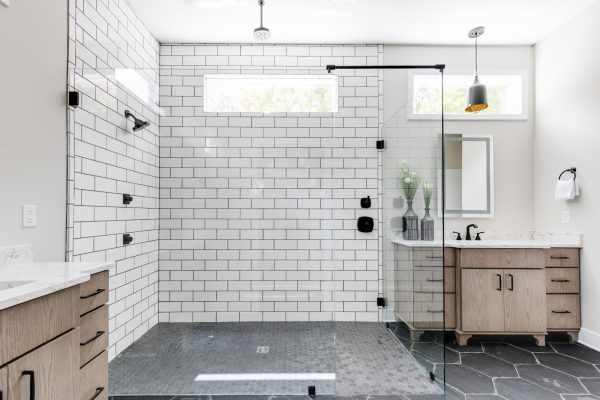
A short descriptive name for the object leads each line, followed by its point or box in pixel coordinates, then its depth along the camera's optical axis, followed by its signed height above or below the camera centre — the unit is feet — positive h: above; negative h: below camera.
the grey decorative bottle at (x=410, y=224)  8.94 -0.49
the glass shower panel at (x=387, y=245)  7.77 -1.11
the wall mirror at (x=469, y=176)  11.79 +0.98
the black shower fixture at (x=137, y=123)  8.64 +1.97
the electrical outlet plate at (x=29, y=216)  6.07 -0.22
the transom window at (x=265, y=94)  8.37 +2.71
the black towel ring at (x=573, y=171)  10.22 +1.01
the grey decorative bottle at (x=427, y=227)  8.25 -0.51
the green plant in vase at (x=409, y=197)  8.81 +0.21
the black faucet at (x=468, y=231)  11.52 -0.83
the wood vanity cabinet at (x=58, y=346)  3.47 -1.64
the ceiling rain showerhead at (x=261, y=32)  9.10 +4.42
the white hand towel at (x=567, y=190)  10.00 +0.45
